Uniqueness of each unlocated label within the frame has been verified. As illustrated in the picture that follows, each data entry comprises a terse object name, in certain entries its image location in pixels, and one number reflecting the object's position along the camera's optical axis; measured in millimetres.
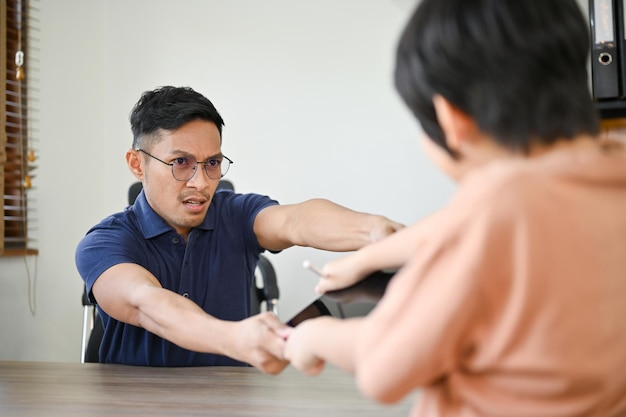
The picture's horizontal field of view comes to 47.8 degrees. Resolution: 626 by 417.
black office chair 2699
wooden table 1046
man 1787
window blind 3311
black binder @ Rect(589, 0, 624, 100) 2418
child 496
